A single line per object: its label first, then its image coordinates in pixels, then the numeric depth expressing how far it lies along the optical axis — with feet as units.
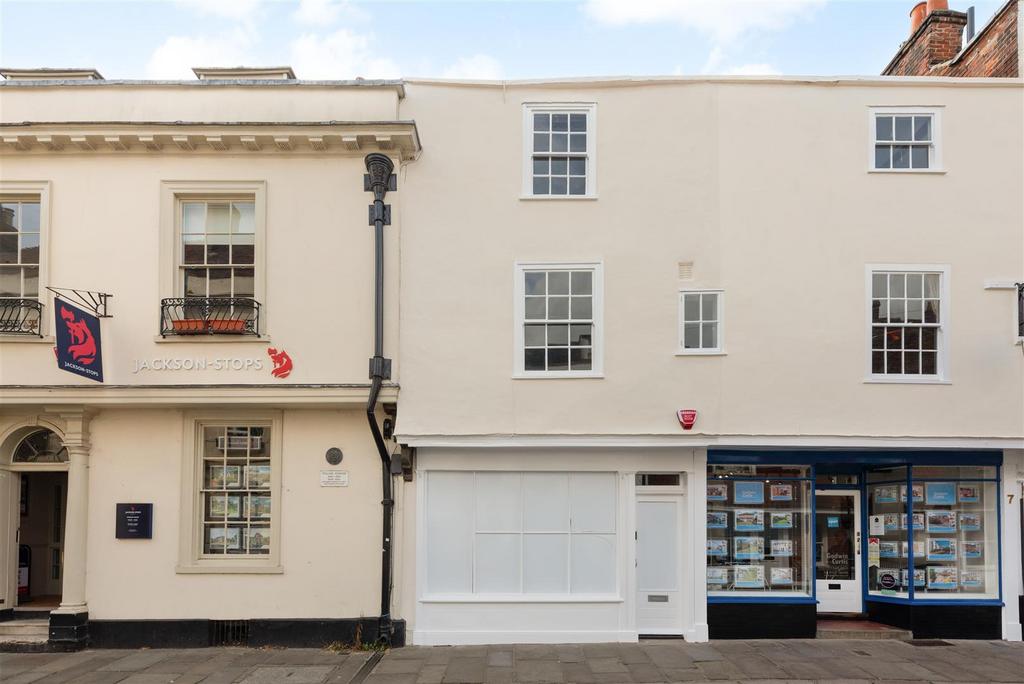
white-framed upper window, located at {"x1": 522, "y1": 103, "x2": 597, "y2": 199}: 37.14
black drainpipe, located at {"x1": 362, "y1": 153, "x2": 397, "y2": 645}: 34.94
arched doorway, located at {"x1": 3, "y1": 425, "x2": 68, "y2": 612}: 38.14
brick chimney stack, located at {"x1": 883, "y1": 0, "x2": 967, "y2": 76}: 45.65
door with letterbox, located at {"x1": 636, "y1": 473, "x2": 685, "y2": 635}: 36.55
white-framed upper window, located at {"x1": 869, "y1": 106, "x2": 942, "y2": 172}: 37.06
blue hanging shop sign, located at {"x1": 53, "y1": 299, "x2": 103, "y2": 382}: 32.78
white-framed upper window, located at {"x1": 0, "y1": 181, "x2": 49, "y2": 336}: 36.14
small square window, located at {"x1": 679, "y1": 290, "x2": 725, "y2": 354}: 36.29
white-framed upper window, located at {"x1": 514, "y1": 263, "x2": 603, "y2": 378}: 36.42
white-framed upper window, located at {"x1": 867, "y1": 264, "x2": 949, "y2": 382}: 36.47
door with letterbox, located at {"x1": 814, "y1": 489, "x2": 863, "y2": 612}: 39.91
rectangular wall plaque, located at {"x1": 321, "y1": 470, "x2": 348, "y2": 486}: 36.22
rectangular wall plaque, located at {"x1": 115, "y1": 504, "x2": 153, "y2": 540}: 35.96
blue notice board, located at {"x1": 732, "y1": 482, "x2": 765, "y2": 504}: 38.24
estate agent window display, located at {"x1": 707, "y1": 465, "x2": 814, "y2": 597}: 37.81
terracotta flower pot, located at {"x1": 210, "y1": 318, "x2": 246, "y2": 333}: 35.68
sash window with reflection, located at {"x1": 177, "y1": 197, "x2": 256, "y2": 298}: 36.68
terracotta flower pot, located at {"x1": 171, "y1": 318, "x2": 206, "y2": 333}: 35.60
